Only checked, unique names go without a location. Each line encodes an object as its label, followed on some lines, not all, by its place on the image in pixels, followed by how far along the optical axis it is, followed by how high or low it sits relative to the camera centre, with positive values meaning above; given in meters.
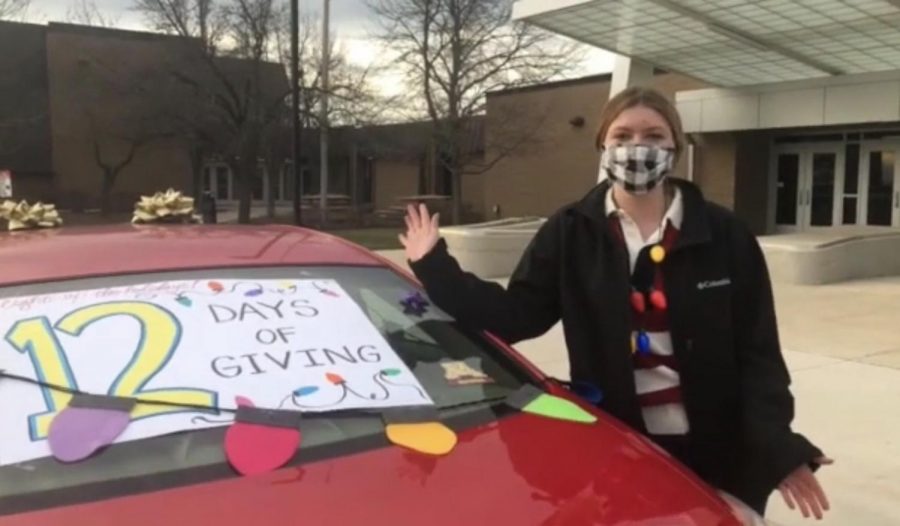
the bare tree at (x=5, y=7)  22.98 +4.43
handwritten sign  1.96 -0.40
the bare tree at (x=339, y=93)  27.20 +2.76
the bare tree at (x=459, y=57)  26.59 +3.86
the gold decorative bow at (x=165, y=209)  3.72 -0.11
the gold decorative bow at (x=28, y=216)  3.55 -0.14
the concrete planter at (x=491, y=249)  13.88 -0.93
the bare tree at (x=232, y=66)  27.88 +3.71
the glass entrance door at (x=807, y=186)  20.64 +0.15
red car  1.65 -0.57
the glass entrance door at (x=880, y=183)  19.33 +0.23
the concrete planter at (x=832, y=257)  12.38 -0.91
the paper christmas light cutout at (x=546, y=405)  2.25 -0.55
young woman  2.37 -0.32
